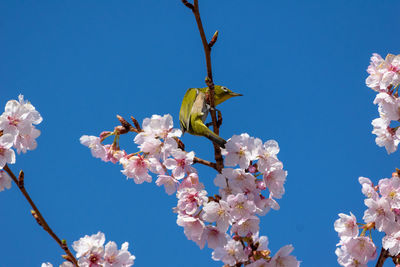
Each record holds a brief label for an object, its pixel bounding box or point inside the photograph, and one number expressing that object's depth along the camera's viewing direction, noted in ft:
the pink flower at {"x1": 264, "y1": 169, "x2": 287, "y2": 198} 18.03
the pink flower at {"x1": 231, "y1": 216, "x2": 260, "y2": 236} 17.69
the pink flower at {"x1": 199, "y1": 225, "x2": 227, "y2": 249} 18.42
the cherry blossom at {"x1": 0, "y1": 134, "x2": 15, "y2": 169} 18.32
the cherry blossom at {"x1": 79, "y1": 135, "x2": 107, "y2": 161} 21.31
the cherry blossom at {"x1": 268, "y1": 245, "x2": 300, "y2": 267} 19.15
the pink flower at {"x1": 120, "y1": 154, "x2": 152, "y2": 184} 19.90
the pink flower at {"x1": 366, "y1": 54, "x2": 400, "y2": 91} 21.48
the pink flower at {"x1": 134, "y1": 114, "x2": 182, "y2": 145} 18.93
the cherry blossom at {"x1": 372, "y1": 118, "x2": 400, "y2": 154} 21.99
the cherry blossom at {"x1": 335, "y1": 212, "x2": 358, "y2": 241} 21.08
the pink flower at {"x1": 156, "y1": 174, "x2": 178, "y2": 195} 18.57
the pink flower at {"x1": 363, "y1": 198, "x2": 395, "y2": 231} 20.04
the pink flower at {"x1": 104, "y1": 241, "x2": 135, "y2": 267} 19.71
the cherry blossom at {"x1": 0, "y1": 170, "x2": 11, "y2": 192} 18.94
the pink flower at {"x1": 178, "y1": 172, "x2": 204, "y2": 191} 18.03
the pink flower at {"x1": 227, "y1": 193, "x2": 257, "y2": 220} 17.17
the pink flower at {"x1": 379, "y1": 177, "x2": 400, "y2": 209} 20.15
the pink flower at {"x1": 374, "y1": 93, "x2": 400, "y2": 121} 20.93
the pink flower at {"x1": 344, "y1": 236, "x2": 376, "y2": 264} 20.67
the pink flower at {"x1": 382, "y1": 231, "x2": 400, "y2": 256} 18.97
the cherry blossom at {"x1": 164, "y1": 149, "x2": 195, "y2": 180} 18.01
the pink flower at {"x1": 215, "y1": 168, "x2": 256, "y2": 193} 17.40
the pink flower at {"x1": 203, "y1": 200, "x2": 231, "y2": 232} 17.17
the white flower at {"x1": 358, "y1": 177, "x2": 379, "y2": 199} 20.85
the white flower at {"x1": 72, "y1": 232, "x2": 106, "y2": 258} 18.89
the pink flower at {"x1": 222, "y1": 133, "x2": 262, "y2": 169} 17.66
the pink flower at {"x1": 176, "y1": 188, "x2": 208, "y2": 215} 17.63
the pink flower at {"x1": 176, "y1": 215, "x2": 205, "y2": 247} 17.84
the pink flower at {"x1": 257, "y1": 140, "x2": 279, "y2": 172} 17.87
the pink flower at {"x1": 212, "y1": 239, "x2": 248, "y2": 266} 19.43
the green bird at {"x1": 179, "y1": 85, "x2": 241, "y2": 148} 22.09
